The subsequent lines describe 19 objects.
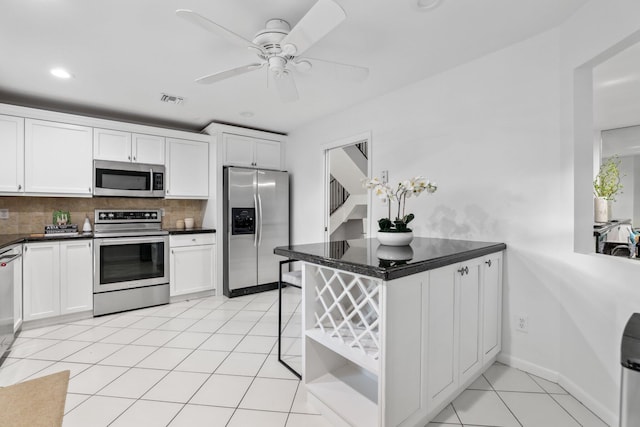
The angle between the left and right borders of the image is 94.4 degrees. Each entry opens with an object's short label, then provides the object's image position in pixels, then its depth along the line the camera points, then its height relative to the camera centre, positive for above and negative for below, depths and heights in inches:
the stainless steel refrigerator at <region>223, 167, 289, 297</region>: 157.0 -7.7
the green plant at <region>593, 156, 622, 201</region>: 99.7 +9.1
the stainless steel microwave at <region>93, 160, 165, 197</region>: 136.9 +16.1
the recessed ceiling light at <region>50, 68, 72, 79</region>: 102.5 +49.1
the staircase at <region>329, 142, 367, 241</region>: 197.5 +13.9
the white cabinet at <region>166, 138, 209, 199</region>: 154.3 +23.2
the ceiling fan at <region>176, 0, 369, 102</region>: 57.4 +39.0
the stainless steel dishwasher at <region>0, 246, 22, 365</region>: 90.4 -27.6
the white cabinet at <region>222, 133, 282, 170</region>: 164.7 +35.3
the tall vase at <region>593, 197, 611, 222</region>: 102.0 +1.3
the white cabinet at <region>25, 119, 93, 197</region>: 122.4 +23.3
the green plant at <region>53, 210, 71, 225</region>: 137.0 -2.3
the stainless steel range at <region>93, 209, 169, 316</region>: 130.3 -23.6
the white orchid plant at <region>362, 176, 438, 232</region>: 80.3 +5.9
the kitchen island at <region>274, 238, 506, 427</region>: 53.6 -25.0
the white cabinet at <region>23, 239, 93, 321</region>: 115.0 -26.9
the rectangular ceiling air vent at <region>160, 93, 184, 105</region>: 126.4 +49.4
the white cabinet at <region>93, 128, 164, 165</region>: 136.9 +31.7
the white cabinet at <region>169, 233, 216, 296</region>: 148.4 -26.4
